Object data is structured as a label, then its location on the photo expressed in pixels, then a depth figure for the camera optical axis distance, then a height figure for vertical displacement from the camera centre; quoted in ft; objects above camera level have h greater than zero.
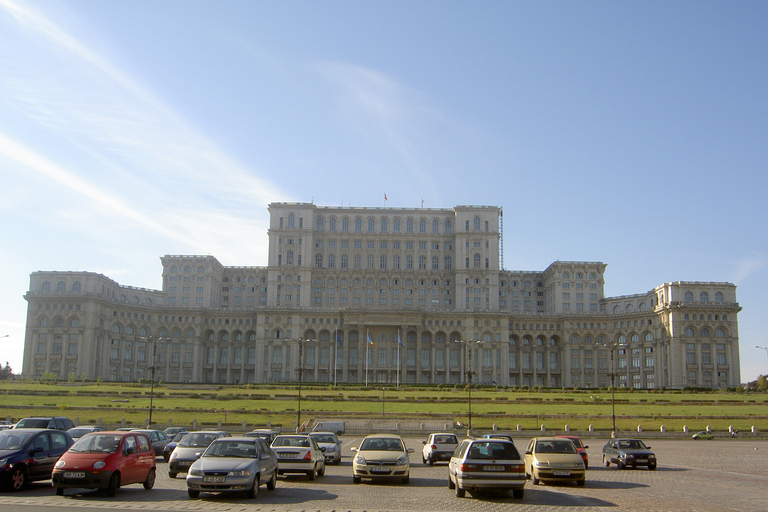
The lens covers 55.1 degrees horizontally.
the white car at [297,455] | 95.66 -11.47
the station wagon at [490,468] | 78.43 -10.32
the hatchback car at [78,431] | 126.31 -11.83
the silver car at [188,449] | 96.78 -11.33
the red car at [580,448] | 120.19 -12.60
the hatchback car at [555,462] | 91.97 -11.18
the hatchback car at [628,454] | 120.37 -13.23
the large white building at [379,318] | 444.14 +32.21
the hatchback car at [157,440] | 124.57 -13.03
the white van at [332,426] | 200.66 -16.12
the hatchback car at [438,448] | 128.47 -13.58
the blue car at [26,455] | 80.12 -10.53
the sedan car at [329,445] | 121.08 -12.83
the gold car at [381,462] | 91.76 -11.60
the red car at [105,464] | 76.38 -10.72
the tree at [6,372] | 466.33 -7.80
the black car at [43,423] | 125.49 -10.48
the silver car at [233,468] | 75.77 -10.77
